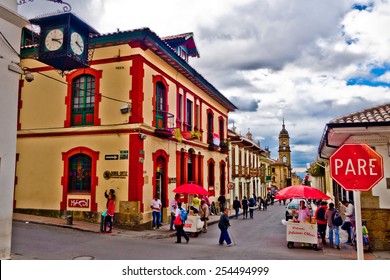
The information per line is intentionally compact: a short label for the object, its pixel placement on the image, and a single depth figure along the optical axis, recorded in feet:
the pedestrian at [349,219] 35.64
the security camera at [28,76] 27.61
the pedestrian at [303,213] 38.97
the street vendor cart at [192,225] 43.21
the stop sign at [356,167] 14.78
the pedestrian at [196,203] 52.32
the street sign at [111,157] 44.00
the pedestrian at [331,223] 35.81
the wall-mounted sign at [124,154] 43.42
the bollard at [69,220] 40.62
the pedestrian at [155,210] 44.70
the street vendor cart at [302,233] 34.81
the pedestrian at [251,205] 70.25
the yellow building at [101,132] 43.70
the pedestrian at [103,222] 38.72
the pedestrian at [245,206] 71.10
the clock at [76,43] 29.50
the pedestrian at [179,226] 36.86
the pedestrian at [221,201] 74.43
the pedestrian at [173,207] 44.40
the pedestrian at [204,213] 47.88
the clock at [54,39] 29.31
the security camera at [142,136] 43.42
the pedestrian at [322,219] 38.11
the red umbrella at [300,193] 36.45
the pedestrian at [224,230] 36.13
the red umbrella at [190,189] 45.45
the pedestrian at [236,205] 70.44
